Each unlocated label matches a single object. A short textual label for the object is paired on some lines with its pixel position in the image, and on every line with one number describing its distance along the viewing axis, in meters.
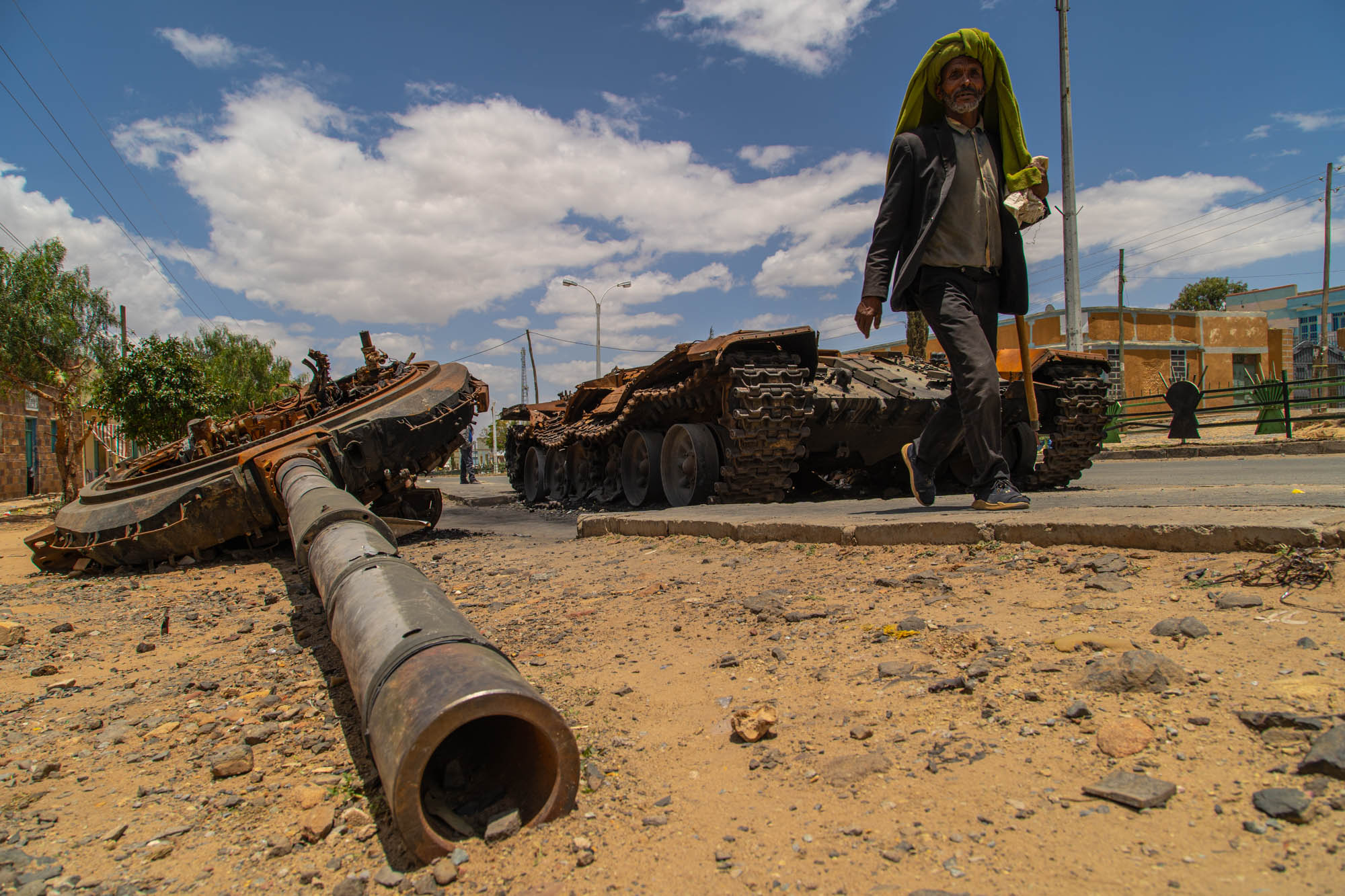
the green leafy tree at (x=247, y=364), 37.66
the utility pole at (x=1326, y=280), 29.52
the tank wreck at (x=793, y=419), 7.41
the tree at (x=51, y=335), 17.66
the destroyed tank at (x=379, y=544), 1.59
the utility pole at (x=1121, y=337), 33.22
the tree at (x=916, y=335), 16.59
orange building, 35.69
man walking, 3.89
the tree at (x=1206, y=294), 45.84
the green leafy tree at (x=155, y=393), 15.30
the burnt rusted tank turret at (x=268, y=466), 5.91
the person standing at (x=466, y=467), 22.28
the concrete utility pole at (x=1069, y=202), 14.13
